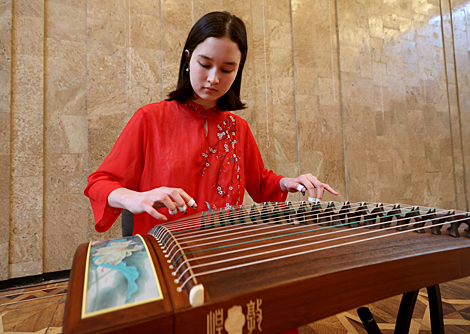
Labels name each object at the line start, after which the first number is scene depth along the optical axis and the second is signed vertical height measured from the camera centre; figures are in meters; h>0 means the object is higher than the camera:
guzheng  0.32 -0.14
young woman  1.04 +0.18
